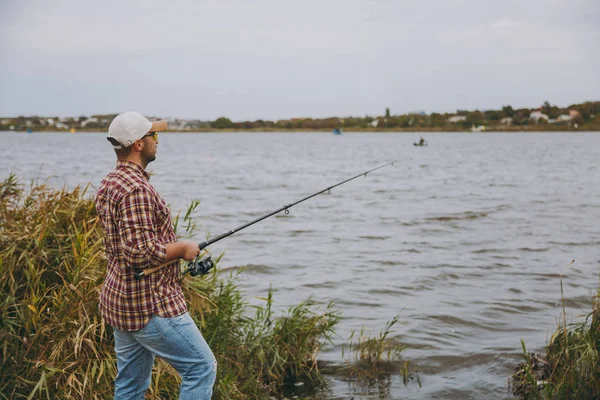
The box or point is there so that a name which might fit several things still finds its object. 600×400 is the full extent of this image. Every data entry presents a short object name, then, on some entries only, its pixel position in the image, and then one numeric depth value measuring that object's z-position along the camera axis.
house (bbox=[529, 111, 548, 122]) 146.68
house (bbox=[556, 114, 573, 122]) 146.57
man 3.20
